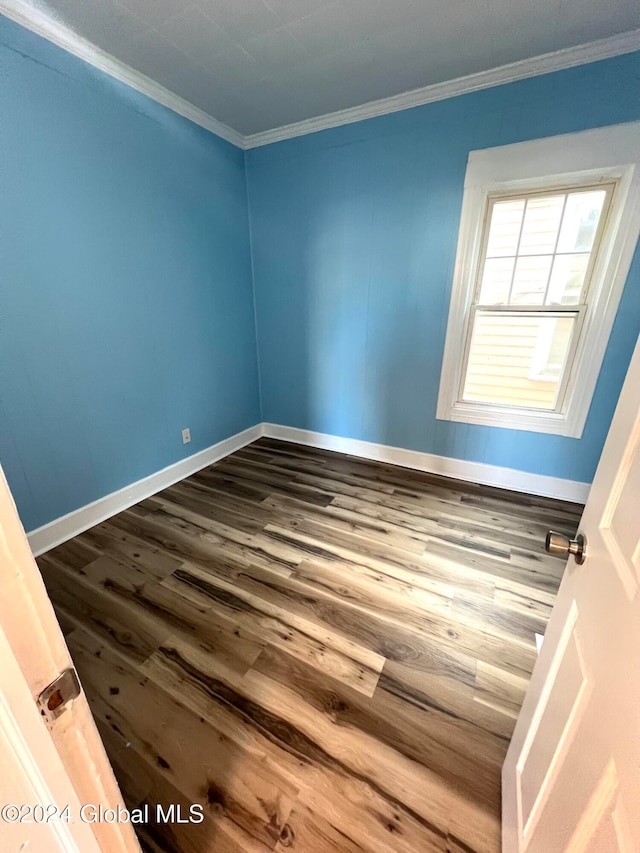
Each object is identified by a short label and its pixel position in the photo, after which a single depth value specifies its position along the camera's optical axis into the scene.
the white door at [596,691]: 0.46
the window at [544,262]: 1.95
